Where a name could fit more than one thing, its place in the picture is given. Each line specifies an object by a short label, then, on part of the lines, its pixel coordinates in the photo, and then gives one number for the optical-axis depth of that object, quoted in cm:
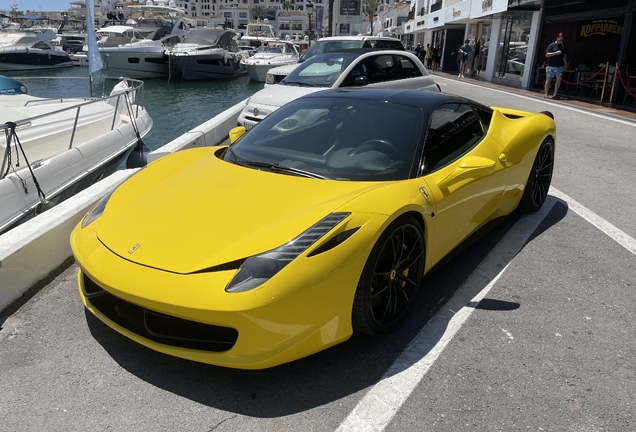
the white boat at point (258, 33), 4147
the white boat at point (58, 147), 524
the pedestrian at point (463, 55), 2441
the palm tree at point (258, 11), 14612
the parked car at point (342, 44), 1194
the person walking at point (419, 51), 3078
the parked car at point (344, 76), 827
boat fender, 771
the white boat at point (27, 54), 3447
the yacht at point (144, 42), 2900
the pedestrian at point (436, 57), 3005
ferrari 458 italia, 226
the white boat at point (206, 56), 2877
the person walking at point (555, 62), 1430
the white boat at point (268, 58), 2694
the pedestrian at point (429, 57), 3232
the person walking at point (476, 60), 2628
